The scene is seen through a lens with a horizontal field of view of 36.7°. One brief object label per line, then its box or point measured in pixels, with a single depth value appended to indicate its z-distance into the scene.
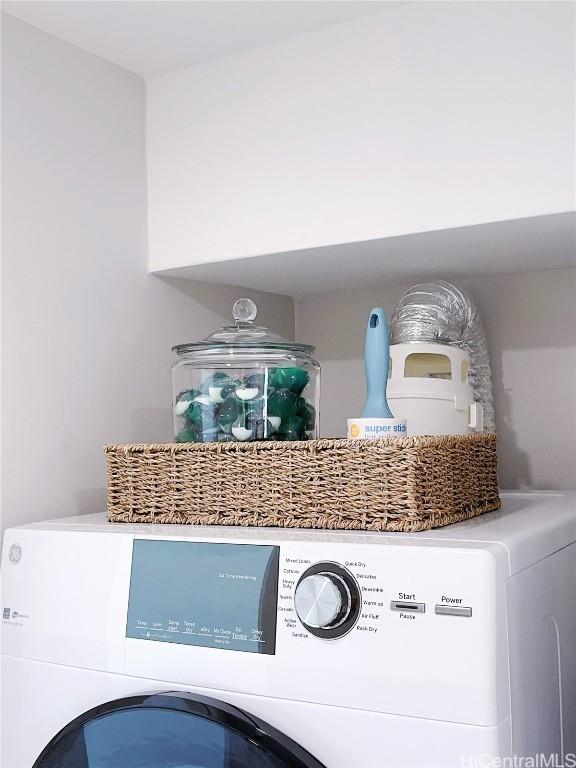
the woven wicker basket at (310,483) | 1.13
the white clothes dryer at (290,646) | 0.94
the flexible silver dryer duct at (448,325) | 1.63
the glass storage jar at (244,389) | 1.34
